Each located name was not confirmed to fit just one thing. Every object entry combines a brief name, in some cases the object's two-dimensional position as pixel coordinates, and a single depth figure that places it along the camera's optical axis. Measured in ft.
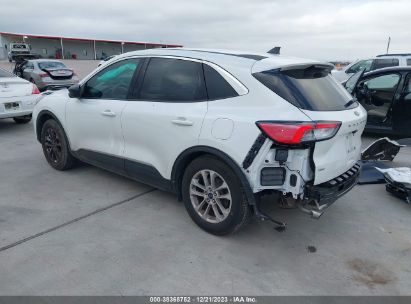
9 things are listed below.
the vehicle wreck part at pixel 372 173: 15.98
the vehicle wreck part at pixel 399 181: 13.58
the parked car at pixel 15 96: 23.81
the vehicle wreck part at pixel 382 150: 17.75
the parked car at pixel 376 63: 37.68
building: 158.51
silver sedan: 45.32
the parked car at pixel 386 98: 21.81
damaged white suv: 9.39
